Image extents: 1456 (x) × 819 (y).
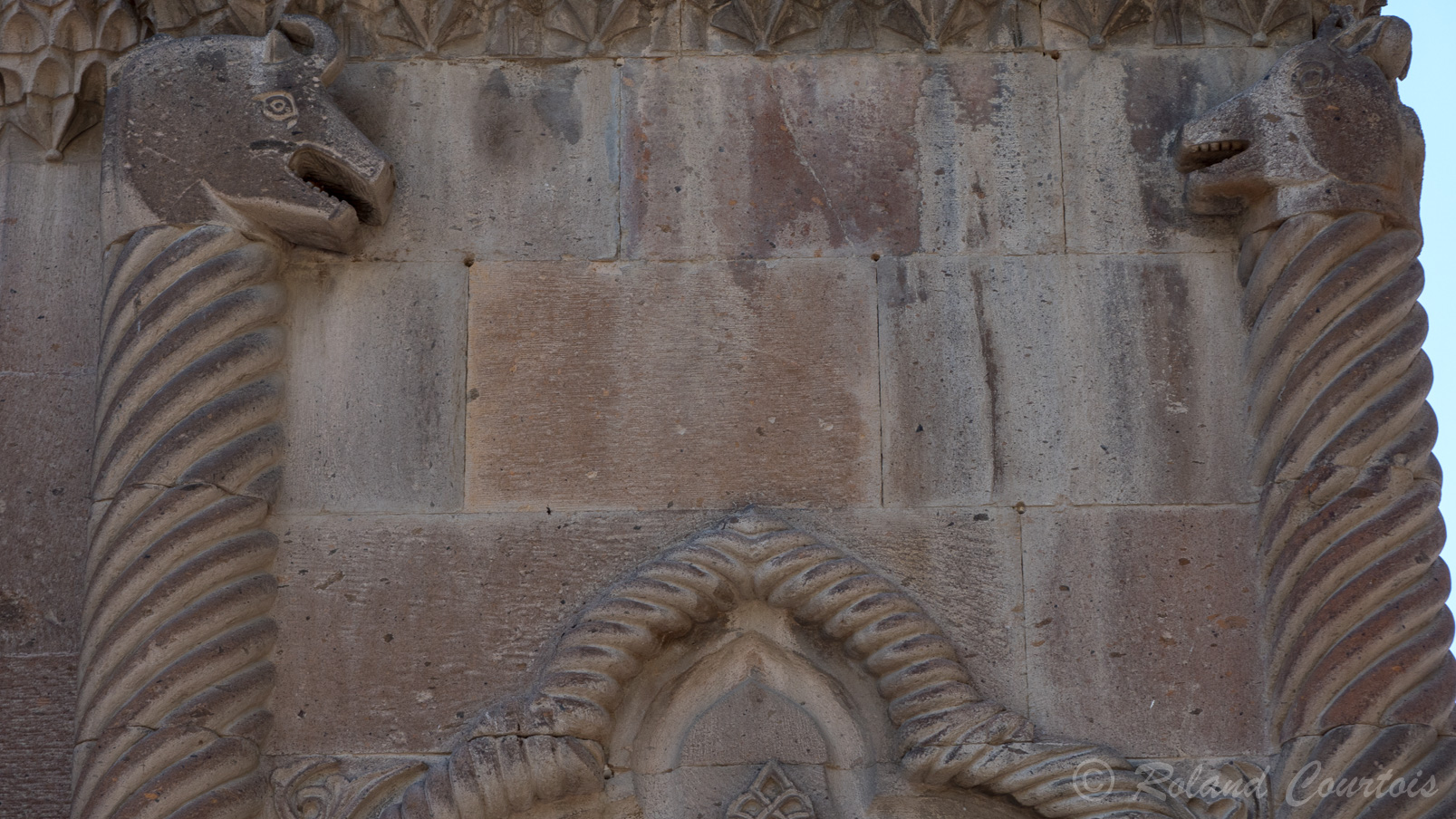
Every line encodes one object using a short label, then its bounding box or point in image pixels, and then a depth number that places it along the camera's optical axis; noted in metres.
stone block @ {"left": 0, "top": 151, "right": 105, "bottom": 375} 5.27
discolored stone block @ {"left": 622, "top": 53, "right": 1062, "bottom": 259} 5.21
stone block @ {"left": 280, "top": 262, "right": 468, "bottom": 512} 4.97
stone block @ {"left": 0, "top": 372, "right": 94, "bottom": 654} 5.01
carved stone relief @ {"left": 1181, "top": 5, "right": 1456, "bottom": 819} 4.61
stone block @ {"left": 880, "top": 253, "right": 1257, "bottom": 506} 4.97
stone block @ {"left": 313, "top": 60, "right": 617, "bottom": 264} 5.22
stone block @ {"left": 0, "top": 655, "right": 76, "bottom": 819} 4.85
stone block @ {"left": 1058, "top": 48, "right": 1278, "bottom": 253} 5.22
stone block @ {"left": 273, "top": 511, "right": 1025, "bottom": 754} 4.75
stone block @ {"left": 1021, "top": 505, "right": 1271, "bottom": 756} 4.74
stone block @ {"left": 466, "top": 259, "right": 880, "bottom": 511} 4.96
